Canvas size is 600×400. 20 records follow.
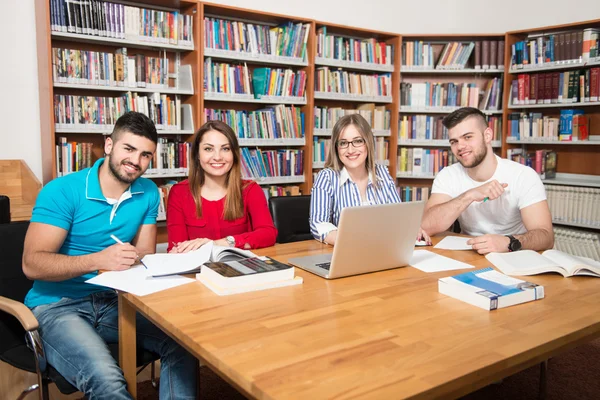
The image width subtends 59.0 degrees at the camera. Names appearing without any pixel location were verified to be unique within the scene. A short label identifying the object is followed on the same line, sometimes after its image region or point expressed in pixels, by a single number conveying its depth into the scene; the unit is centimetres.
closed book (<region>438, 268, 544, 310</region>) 139
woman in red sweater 226
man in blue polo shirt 156
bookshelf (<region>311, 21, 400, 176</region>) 455
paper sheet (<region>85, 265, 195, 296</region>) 149
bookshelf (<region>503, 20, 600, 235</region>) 427
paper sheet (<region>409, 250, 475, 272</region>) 180
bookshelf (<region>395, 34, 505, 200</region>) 490
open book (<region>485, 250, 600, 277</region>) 170
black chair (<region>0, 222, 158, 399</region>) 157
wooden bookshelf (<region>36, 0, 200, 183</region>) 336
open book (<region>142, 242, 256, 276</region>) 165
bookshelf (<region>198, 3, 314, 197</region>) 398
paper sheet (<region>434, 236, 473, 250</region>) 212
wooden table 98
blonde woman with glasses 245
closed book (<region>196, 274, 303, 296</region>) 147
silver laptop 154
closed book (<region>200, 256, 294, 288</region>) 149
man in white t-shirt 231
